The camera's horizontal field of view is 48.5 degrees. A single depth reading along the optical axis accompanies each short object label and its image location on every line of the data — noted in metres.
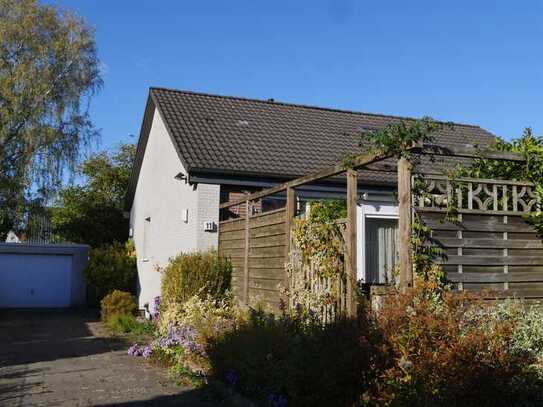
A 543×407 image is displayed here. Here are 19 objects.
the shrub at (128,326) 13.53
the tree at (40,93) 22.19
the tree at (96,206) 26.72
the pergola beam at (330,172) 6.92
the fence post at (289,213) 9.07
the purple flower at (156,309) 13.41
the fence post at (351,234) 7.34
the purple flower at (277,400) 5.80
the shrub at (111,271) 19.61
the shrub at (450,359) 4.91
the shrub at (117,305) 15.59
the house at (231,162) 12.56
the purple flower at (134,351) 10.29
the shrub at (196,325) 8.27
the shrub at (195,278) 11.20
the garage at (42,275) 23.42
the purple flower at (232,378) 6.88
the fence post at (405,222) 6.33
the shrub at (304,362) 5.43
